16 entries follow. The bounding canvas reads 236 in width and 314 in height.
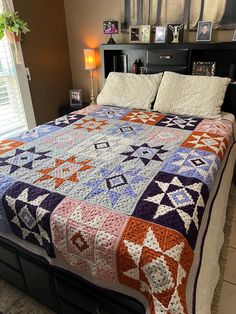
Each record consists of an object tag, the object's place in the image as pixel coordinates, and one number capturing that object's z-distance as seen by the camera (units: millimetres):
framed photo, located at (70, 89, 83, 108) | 3416
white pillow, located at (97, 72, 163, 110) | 2393
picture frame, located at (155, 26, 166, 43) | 2576
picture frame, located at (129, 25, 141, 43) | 2764
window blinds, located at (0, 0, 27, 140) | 2672
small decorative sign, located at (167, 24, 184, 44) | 2502
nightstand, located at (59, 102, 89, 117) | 3314
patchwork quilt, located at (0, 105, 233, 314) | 886
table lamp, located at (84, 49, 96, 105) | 3066
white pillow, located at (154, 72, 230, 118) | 2107
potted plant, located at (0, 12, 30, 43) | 2432
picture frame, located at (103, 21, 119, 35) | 2805
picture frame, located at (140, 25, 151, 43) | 2677
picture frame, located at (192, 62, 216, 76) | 2484
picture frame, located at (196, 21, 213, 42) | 2381
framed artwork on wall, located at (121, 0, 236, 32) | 2338
